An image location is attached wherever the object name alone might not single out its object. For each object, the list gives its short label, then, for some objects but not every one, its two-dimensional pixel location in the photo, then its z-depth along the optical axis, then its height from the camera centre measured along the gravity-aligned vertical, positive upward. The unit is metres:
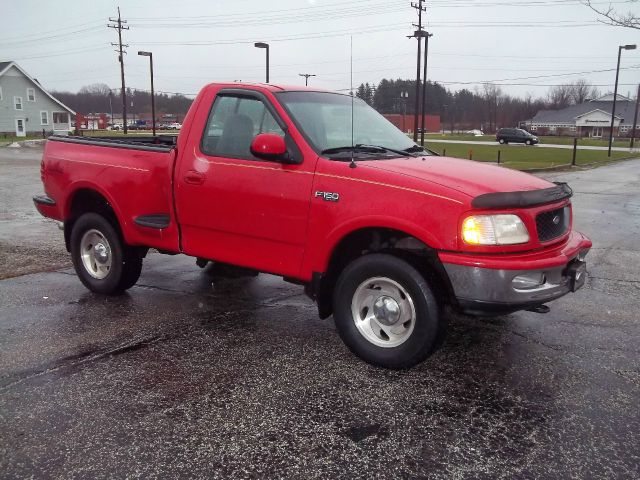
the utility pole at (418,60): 30.55 +3.83
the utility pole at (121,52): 44.16 +6.52
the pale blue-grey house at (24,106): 62.19 +2.60
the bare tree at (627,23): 10.22 +1.99
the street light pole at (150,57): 37.44 +4.93
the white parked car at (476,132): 102.09 +0.37
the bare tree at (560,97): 128.12 +8.73
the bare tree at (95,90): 124.01 +8.96
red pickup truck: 3.61 -0.57
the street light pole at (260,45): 28.06 +4.19
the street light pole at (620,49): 34.84 +5.27
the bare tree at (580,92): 125.50 +9.43
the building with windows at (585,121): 95.12 +2.53
